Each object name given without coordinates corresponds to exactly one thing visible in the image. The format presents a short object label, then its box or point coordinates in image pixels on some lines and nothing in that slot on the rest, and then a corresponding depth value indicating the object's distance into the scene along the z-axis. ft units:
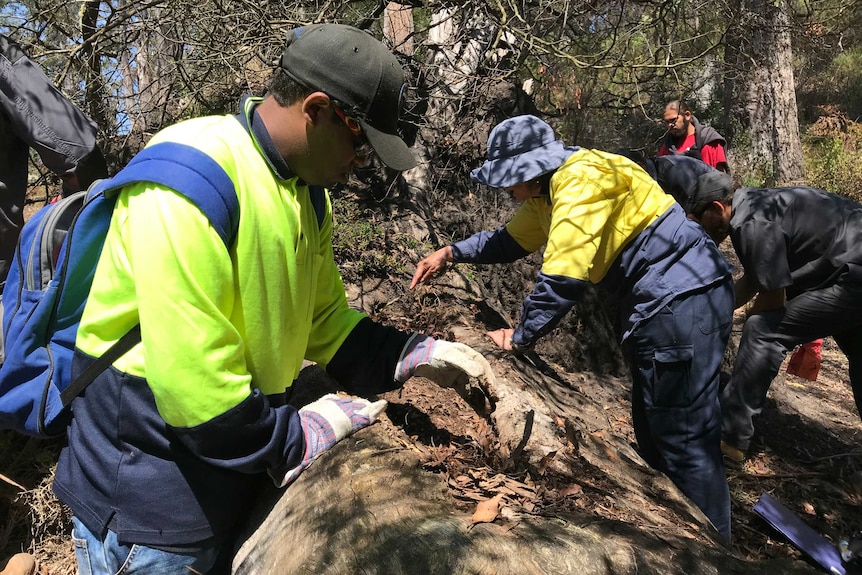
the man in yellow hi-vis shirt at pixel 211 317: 3.80
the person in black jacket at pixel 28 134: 9.20
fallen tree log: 4.42
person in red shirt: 19.54
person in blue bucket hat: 8.80
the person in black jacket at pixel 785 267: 10.51
